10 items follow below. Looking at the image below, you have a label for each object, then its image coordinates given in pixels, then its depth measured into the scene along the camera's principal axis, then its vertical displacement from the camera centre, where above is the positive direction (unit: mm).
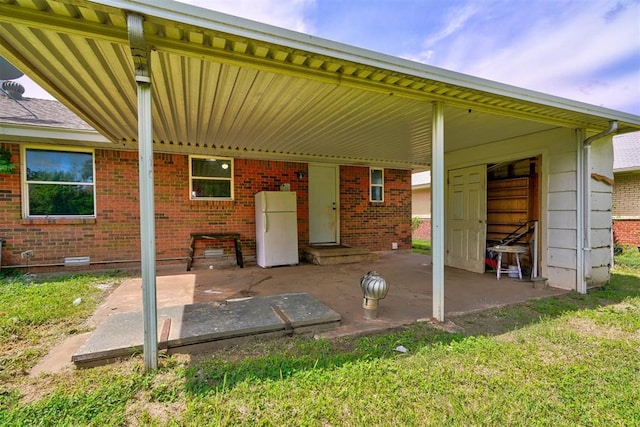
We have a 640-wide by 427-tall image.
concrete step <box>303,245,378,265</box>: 7170 -1153
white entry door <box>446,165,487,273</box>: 6086 -225
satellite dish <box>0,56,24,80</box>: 6586 +3086
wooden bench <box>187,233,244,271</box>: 6691 -689
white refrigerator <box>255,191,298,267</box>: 6859 -458
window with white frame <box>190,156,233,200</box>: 7008 +755
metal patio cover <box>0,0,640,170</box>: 2158 +1337
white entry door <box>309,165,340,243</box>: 8305 +127
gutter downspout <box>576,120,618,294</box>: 4711 -213
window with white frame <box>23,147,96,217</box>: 5906 +560
